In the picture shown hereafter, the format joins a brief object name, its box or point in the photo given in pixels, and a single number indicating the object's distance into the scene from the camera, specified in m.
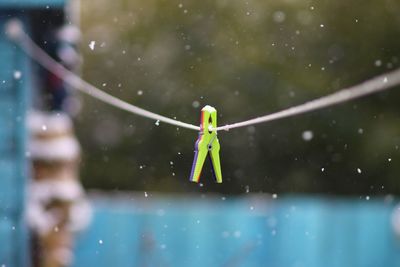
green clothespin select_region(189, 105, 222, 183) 2.85
